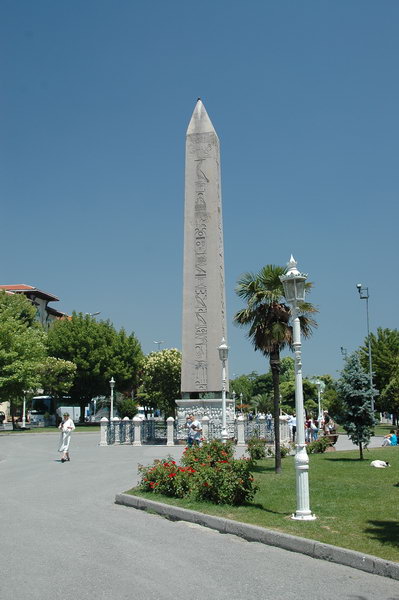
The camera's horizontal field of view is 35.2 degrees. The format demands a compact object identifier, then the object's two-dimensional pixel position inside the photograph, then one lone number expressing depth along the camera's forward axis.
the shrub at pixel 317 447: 23.64
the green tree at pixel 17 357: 45.62
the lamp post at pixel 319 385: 57.14
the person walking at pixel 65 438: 20.91
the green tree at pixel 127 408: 62.34
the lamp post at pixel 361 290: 50.06
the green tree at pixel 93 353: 56.62
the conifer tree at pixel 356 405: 20.50
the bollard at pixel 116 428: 30.22
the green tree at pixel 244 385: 117.66
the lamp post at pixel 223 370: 18.70
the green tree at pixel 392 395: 46.00
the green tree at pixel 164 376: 60.94
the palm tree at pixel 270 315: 17.22
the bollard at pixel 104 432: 28.96
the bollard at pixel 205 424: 27.05
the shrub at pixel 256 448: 19.47
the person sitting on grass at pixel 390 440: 28.27
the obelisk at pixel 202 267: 26.20
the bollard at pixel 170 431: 28.95
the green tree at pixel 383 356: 53.44
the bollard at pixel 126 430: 30.67
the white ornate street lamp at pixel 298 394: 9.23
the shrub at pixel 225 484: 10.59
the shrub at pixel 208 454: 11.64
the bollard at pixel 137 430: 29.95
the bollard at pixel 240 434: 29.12
